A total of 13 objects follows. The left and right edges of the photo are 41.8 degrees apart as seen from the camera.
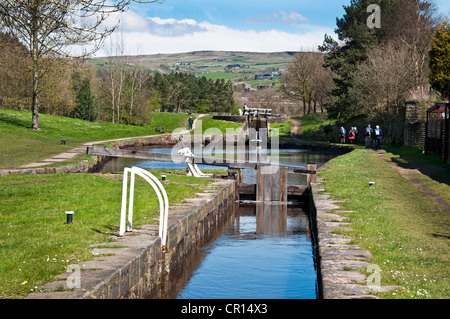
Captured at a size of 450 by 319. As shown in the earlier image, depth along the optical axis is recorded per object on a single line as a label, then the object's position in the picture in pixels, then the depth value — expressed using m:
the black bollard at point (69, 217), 10.39
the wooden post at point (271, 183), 21.67
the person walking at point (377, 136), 39.56
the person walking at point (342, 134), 51.16
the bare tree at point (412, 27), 58.00
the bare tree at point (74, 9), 11.03
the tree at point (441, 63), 39.94
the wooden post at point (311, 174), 21.81
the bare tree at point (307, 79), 86.50
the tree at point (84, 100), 67.25
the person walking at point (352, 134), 50.06
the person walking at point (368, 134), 42.06
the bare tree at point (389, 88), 44.59
